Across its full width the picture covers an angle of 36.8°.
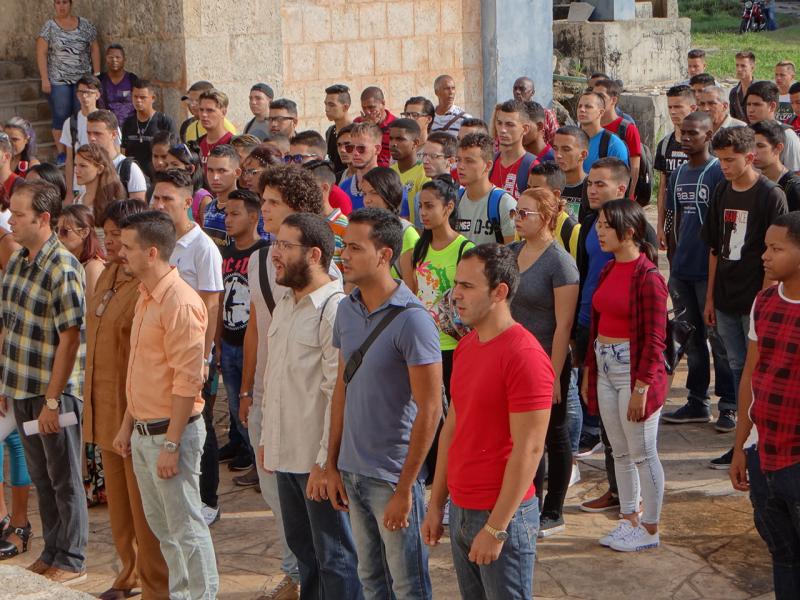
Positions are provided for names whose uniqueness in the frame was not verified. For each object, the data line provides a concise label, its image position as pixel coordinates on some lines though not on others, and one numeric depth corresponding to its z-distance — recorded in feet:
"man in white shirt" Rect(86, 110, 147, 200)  28.07
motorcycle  102.73
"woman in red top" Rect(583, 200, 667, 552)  19.58
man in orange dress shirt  17.30
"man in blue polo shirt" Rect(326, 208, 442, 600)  15.21
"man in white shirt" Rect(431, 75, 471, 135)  37.99
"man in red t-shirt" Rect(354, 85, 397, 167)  35.32
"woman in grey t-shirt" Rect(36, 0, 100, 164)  42.60
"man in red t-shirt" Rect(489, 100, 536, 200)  26.84
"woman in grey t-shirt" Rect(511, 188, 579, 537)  20.10
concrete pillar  48.49
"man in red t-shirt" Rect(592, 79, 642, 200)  32.37
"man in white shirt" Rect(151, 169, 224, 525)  21.13
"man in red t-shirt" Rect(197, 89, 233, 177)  32.58
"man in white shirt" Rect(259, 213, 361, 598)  16.46
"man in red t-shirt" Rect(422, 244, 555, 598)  13.74
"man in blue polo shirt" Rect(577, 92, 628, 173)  29.55
